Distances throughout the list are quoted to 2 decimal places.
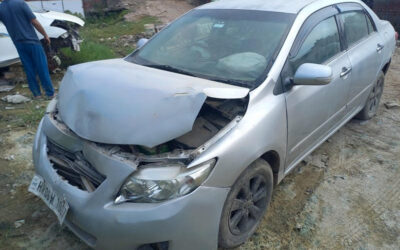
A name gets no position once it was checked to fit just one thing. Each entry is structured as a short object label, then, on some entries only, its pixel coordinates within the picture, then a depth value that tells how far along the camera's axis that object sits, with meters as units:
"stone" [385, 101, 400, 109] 4.78
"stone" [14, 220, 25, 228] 2.62
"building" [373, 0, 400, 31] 8.70
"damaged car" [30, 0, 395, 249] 1.87
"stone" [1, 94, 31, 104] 5.14
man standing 4.82
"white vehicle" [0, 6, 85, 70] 5.63
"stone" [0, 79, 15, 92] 5.64
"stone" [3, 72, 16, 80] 5.98
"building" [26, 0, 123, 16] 10.91
